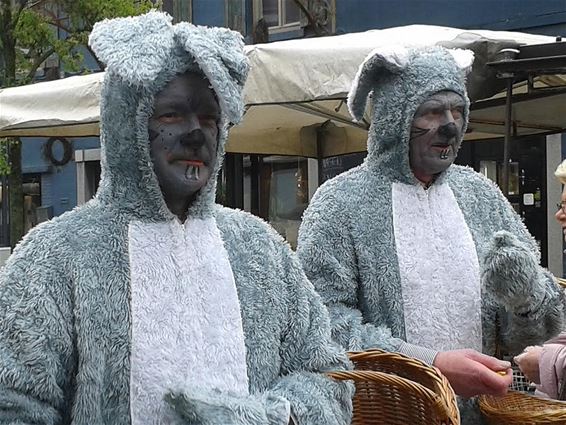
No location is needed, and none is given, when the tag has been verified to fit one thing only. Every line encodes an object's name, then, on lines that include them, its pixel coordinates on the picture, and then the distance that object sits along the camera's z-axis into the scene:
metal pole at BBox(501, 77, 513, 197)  4.12
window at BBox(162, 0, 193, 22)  14.23
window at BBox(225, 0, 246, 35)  13.53
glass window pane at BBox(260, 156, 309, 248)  12.17
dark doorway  10.38
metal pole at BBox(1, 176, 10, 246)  16.83
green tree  10.53
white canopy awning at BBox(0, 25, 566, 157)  4.54
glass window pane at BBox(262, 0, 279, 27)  13.48
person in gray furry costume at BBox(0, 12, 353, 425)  1.70
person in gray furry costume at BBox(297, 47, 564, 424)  2.62
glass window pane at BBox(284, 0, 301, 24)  13.25
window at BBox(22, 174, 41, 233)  16.45
